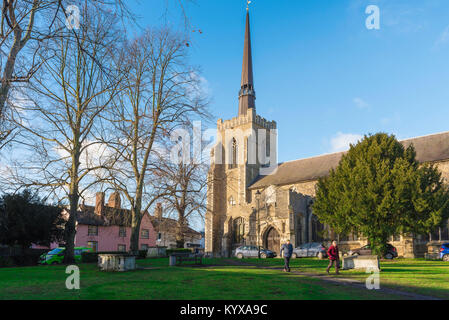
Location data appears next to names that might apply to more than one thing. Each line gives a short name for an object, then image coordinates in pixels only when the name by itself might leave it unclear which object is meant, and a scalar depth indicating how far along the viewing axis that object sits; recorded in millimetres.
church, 33094
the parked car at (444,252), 23516
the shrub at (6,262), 19562
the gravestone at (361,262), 15231
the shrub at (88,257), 21984
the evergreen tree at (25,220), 22688
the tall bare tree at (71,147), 18812
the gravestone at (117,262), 14492
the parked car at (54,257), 23800
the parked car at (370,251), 26178
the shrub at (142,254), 27125
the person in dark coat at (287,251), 15594
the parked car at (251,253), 30141
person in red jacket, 14445
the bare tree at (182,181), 20047
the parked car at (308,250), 28775
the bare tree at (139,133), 19812
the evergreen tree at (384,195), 23359
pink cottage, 42219
